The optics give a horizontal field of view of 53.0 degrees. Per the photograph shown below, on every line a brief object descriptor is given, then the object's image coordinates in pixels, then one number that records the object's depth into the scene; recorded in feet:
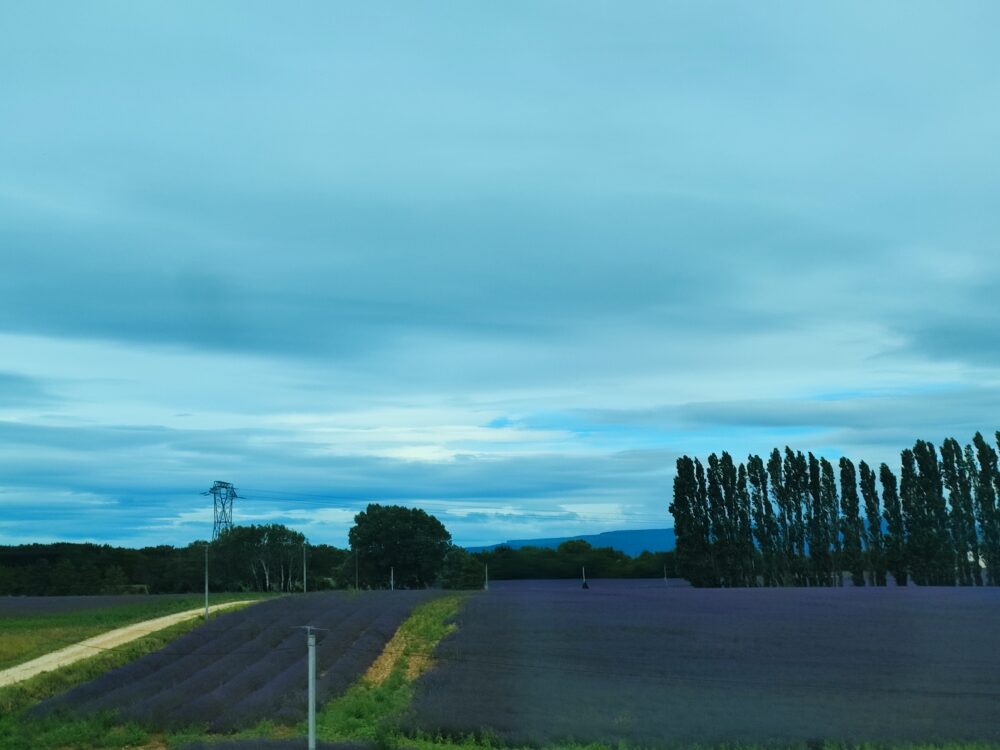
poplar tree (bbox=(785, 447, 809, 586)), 335.26
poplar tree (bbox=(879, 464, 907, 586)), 310.88
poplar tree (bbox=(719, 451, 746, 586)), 349.20
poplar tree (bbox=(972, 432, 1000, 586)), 296.30
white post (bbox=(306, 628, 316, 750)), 77.20
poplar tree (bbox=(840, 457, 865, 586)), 319.64
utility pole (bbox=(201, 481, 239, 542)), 390.83
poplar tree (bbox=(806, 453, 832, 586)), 328.49
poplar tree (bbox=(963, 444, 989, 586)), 296.30
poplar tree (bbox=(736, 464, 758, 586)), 346.74
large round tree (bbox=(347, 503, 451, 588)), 416.87
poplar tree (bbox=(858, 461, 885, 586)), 314.76
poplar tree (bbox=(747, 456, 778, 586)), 341.41
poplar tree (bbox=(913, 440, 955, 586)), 302.04
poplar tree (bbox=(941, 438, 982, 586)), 299.38
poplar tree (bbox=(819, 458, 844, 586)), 326.03
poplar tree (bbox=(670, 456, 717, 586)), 355.15
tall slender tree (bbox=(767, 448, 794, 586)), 339.57
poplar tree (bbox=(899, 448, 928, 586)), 306.96
